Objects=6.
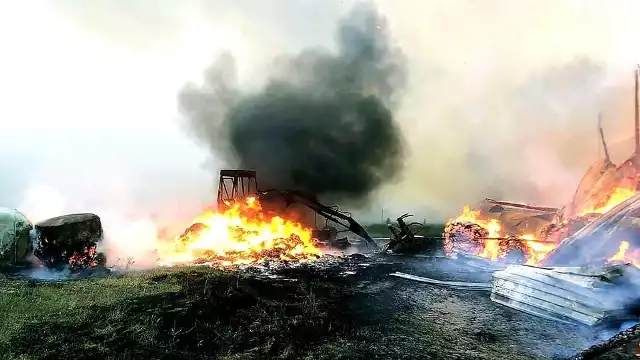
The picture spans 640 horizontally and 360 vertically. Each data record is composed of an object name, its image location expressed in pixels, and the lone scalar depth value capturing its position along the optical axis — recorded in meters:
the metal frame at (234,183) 24.77
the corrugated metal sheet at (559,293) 9.94
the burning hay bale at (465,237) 21.67
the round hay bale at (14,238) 15.23
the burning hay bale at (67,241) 15.52
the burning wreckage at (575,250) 10.24
